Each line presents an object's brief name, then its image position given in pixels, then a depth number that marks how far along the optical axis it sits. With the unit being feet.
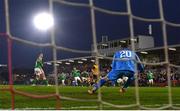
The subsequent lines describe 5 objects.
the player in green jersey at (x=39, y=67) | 60.59
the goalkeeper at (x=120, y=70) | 30.42
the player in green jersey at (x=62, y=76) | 83.58
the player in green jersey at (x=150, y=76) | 78.60
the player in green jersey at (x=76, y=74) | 81.03
